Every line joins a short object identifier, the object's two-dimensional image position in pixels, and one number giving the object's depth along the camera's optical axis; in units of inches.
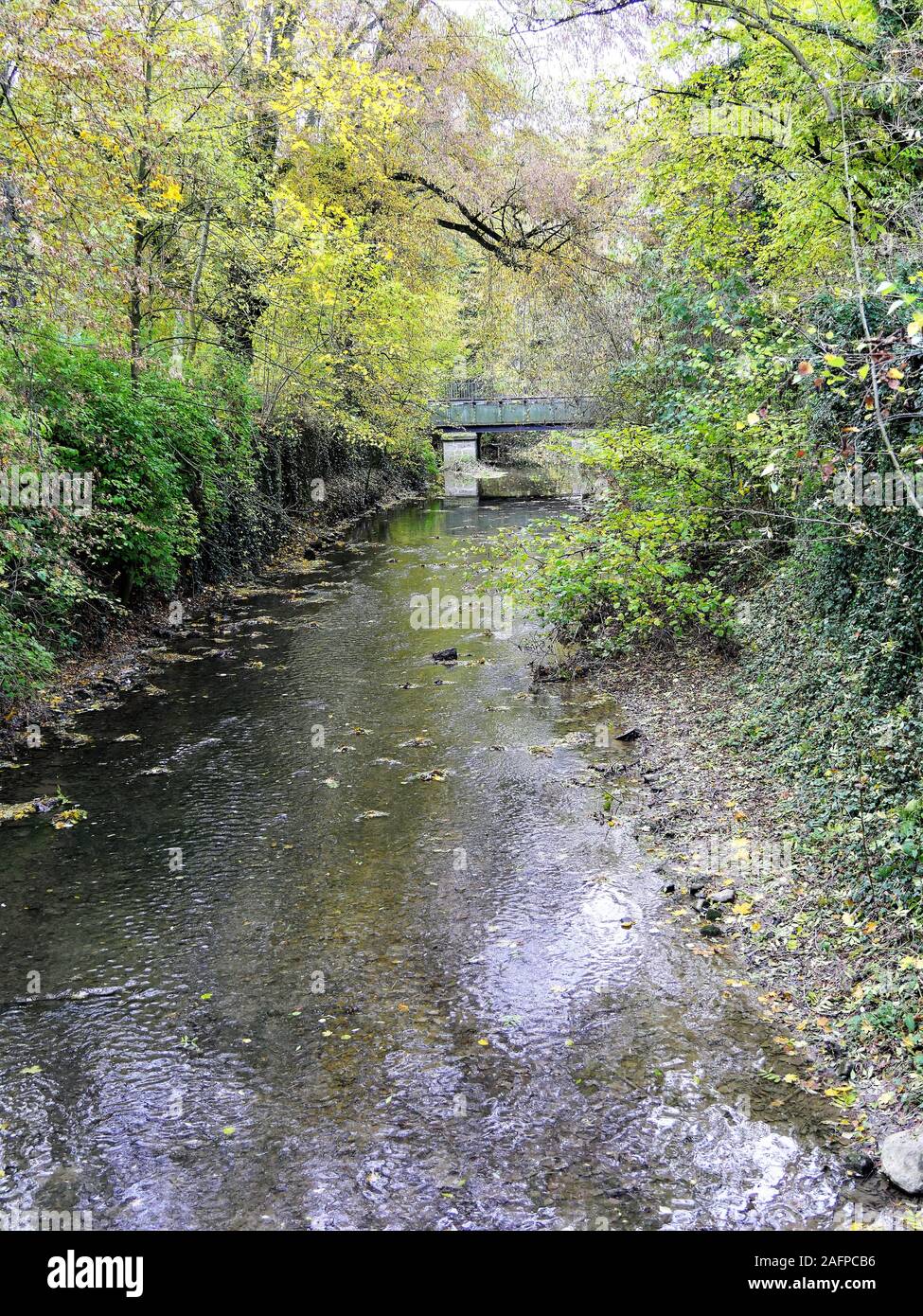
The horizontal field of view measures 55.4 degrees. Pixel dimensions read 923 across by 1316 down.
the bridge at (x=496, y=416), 1298.0
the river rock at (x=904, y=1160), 142.5
